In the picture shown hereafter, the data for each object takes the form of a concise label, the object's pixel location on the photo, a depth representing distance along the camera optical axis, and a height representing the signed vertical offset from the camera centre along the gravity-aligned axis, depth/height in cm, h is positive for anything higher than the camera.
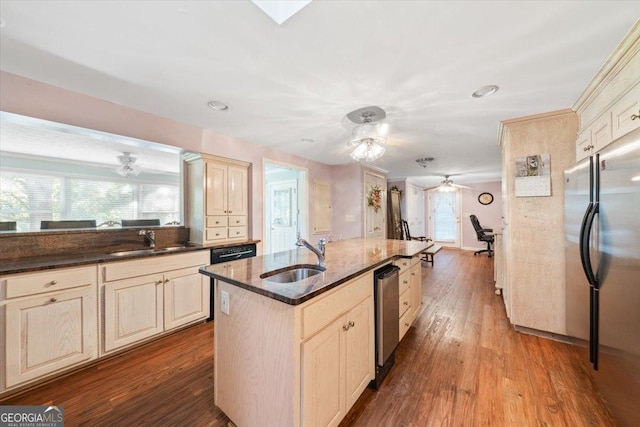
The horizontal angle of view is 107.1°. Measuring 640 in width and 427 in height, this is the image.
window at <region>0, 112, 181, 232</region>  394 +81
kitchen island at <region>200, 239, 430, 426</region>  113 -71
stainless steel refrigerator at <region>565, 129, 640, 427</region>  117 -33
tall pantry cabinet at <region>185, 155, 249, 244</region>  294 +22
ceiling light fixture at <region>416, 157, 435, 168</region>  432 +101
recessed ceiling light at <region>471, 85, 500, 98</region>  193 +104
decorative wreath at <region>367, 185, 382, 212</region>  512 +36
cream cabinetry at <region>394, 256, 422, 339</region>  224 -81
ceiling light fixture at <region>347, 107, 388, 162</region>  249 +81
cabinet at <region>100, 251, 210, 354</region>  207 -80
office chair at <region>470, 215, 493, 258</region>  659 -63
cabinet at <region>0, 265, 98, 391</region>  163 -79
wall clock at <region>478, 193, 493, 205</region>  751 +50
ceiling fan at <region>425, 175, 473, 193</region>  655 +86
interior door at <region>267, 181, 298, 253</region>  466 +2
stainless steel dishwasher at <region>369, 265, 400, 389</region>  178 -81
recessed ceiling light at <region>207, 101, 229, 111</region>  224 +107
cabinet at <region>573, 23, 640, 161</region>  140 +81
